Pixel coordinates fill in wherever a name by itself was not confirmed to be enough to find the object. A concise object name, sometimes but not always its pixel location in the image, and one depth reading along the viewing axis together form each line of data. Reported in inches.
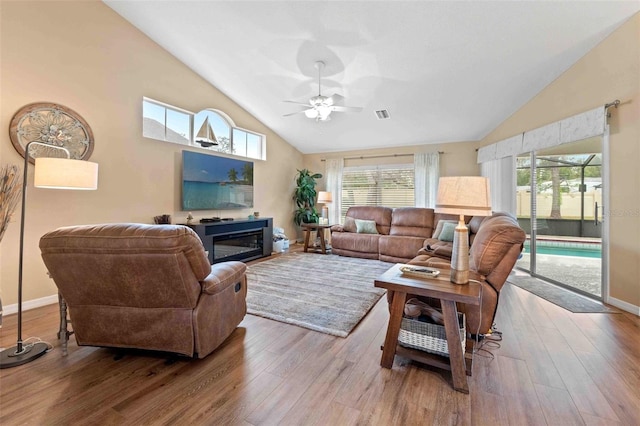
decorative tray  75.7
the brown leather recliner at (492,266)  80.1
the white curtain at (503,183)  183.2
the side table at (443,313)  64.1
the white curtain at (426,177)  242.8
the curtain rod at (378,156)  258.4
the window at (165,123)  158.4
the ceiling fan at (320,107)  144.3
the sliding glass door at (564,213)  132.6
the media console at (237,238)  173.0
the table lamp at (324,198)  249.0
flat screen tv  175.9
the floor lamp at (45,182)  75.7
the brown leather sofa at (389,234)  198.5
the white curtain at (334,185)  283.0
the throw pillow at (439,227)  193.2
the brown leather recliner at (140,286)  64.8
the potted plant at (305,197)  271.6
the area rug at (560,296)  113.2
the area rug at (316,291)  102.5
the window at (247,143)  219.0
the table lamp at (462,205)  68.4
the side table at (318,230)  229.0
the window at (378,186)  261.1
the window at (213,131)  178.2
